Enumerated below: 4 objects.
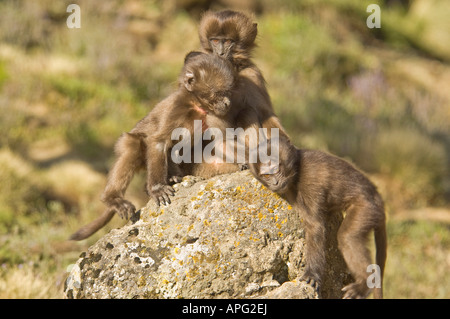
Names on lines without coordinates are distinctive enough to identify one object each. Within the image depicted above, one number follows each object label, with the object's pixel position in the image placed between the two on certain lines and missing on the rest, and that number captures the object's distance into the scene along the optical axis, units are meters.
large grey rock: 4.64
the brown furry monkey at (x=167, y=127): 5.56
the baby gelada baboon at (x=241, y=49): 6.14
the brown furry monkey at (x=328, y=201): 4.96
